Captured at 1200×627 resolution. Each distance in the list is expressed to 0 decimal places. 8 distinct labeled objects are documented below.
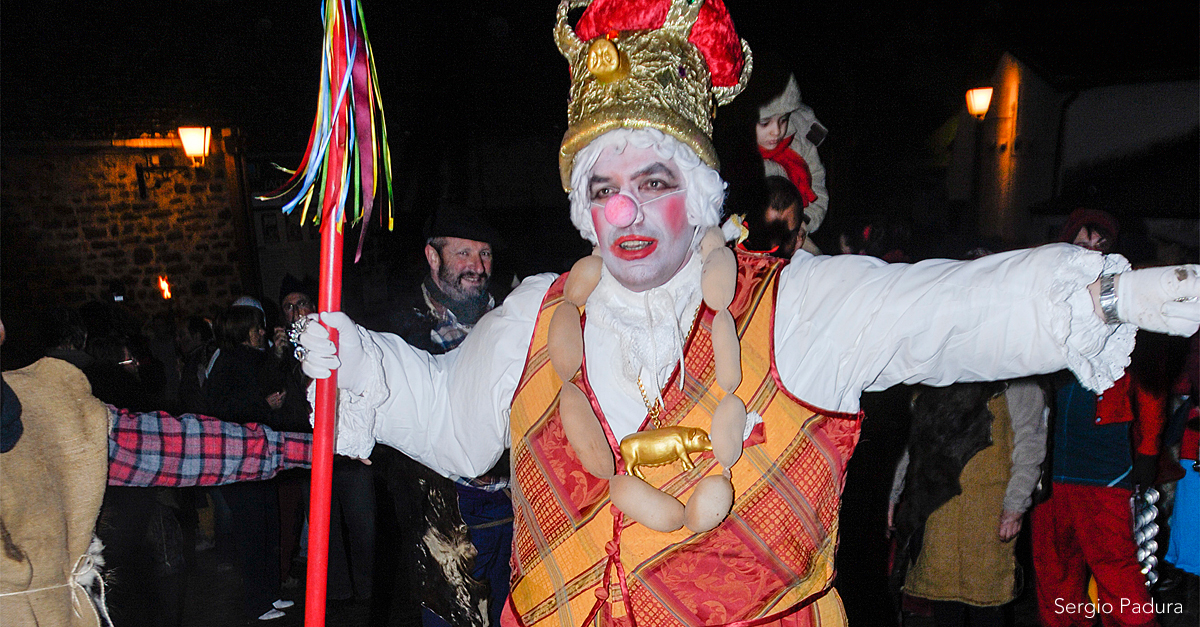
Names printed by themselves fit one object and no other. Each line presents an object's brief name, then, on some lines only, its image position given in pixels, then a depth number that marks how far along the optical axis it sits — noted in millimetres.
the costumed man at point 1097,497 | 3758
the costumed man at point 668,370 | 1779
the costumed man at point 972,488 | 3539
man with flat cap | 3299
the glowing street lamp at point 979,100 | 11711
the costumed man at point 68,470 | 1829
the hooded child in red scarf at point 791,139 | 3754
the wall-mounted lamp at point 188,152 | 8820
